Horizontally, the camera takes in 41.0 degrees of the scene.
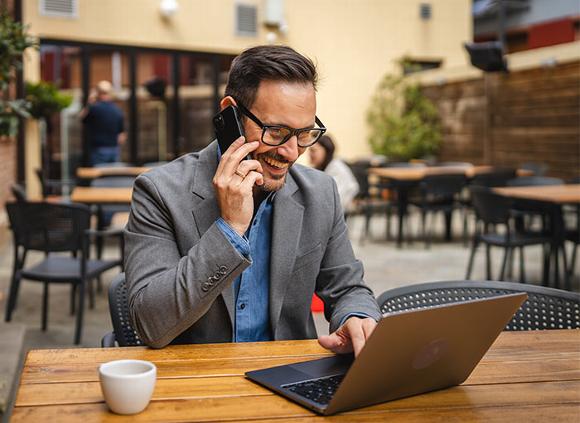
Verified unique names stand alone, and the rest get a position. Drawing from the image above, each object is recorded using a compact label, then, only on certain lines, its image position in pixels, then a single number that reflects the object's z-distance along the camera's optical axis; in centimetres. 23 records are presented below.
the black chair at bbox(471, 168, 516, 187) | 845
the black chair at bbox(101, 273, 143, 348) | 214
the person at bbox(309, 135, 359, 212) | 601
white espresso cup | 129
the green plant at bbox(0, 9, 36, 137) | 438
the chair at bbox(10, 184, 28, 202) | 623
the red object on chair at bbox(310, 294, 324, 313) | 290
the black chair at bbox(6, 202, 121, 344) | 460
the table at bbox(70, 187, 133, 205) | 554
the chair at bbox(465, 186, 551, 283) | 605
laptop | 129
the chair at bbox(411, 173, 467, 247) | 870
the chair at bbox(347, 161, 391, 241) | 922
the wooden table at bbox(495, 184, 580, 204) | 577
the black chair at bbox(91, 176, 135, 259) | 646
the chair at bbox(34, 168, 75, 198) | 837
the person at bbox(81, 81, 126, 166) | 1024
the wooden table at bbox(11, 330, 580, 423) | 134
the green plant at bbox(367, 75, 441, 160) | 1357
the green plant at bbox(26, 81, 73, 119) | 958
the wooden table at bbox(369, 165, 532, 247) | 894
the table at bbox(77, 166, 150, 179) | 794
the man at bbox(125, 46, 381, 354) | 174
